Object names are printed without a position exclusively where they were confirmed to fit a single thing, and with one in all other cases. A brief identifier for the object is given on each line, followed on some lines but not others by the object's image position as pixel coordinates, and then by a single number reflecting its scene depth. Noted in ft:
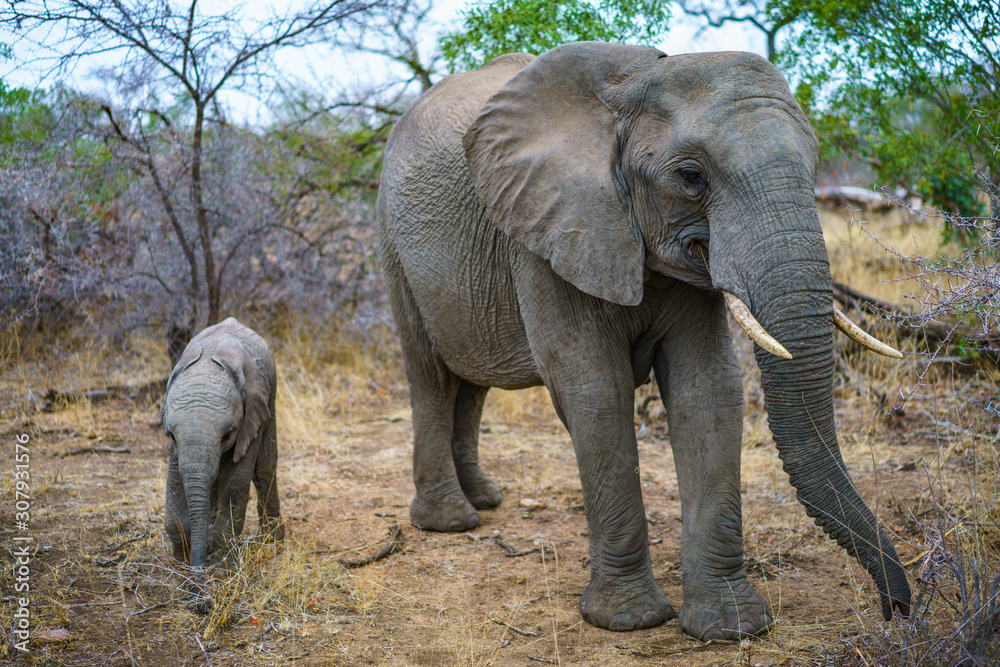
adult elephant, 11.22
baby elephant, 14.37
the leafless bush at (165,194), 24.03
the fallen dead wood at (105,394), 27.20
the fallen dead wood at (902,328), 23.91
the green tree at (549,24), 24.39
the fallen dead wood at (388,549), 17.48
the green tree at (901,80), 21.16
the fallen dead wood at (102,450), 23.90
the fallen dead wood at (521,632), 14.14
